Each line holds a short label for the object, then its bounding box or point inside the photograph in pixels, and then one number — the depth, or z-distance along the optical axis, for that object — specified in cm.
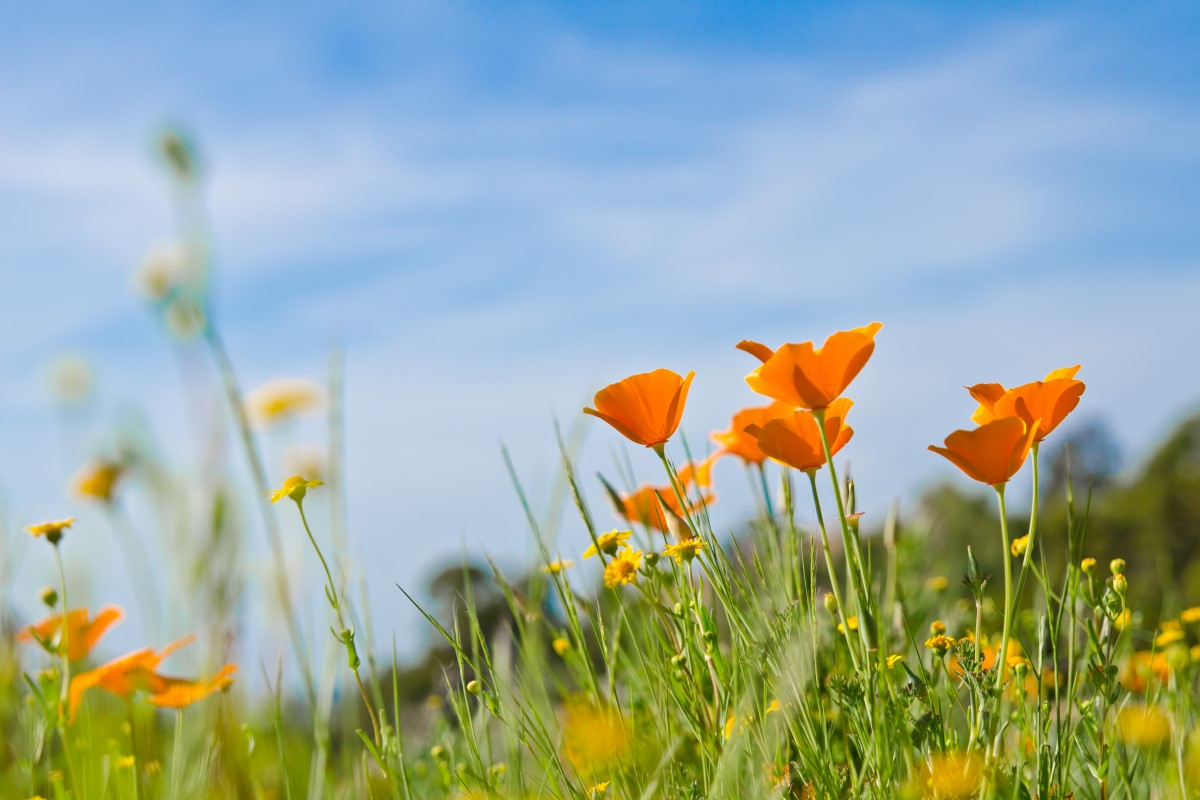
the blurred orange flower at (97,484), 101
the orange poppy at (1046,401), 89
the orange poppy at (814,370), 87
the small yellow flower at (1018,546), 99
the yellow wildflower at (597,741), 92
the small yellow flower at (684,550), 93
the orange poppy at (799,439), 89
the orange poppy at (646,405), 91
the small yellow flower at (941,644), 94
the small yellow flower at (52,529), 104
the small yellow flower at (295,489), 91
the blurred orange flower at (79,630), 103
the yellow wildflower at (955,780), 86
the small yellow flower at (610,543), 97
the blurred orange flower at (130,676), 98
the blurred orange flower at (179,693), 89
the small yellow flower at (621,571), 93
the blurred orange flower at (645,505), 100
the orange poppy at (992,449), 88
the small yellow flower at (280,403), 90
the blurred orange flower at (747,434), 96
